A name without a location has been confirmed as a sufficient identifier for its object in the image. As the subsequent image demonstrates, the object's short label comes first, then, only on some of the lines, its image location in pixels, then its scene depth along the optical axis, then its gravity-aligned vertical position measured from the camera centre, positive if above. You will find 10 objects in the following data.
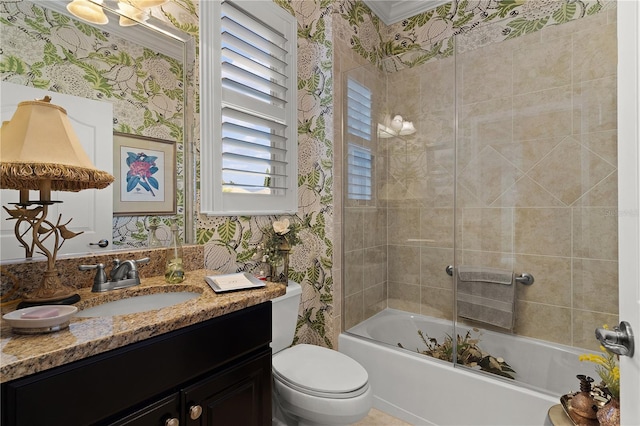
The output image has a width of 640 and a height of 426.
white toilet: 1.37 -0.75
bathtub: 1.59 -0.88
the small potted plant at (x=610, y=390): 1.13 -0.66
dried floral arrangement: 1.79 -0.83
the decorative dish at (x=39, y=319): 0.72 -0.24
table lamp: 0.92 +0.13
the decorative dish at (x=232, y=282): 1.13 -0.25
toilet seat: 1.40 -0.74
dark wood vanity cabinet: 0.67 -0.42
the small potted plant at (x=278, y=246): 1.88 -0.19
